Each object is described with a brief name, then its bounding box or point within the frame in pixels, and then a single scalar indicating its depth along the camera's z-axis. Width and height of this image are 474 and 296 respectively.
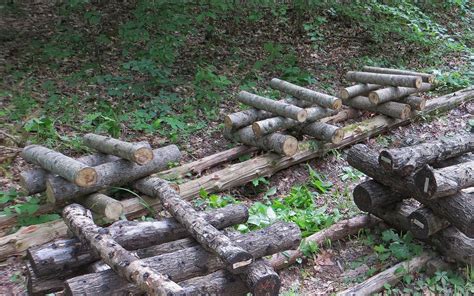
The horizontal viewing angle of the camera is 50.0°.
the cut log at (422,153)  5.16
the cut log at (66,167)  5.29
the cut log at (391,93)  8.63
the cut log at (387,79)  8.55
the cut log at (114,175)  5.41
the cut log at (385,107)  8.65
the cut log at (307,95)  7.75
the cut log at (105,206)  5.41
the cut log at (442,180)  4.77
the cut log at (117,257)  3.69
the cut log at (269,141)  7.11
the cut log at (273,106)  7.39
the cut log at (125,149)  5.68
